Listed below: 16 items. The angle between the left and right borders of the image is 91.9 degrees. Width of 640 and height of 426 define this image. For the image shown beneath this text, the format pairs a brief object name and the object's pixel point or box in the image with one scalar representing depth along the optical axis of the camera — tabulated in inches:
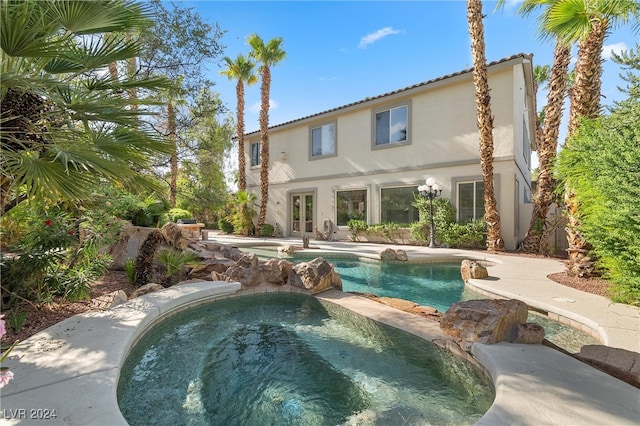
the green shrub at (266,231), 750.5
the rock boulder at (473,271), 280.5
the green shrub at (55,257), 157.8
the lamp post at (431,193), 499.8
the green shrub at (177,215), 451.3
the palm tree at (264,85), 682.2
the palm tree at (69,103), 107.1
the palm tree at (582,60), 264.4
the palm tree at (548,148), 432.5
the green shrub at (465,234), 482.3
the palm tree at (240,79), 727.1
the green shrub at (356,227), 614.9
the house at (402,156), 477.7
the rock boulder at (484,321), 134.6
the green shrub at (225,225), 832.9
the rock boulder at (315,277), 240.1
